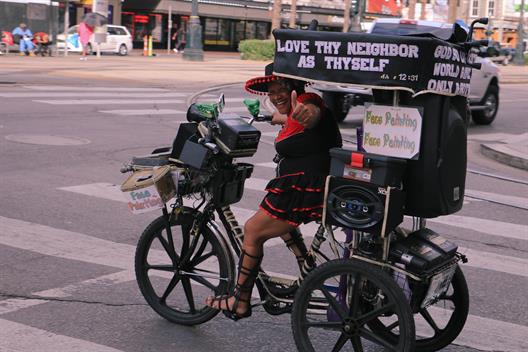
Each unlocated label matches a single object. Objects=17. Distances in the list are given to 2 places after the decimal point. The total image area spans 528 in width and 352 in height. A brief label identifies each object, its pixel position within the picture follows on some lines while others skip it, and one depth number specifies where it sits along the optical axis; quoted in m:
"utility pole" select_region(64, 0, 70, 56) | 38.28
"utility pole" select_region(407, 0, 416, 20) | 56.80
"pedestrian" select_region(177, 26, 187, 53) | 58.17
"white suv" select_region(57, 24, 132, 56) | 42.00
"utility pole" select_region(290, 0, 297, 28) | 51.47
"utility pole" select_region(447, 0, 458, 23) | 50.86
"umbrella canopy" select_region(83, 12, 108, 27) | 40.47
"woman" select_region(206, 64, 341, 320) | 4.22
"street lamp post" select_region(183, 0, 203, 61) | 38.00
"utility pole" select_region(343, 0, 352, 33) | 54.09
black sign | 3.84
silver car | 14.12
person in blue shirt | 37.75
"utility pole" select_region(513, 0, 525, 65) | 59.25
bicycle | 3.93
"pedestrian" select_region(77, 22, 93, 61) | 38.03
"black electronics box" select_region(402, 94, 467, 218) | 3.91
